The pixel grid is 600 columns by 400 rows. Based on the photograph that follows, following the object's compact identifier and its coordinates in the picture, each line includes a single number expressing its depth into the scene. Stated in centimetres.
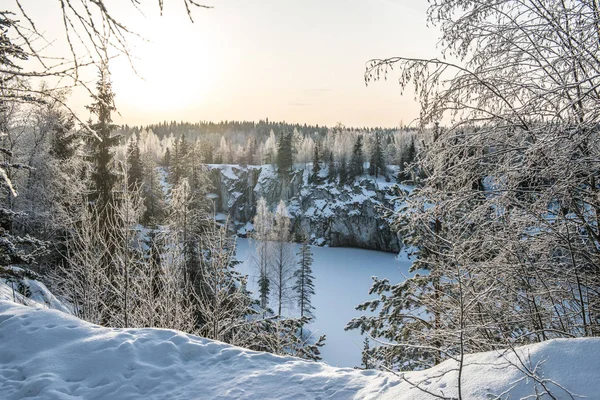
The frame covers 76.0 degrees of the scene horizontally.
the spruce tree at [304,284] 2855
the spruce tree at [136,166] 2896
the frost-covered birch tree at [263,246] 2889
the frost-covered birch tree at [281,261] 3066
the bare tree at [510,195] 349
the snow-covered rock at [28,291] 830
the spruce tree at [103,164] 1527
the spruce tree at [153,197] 2748
